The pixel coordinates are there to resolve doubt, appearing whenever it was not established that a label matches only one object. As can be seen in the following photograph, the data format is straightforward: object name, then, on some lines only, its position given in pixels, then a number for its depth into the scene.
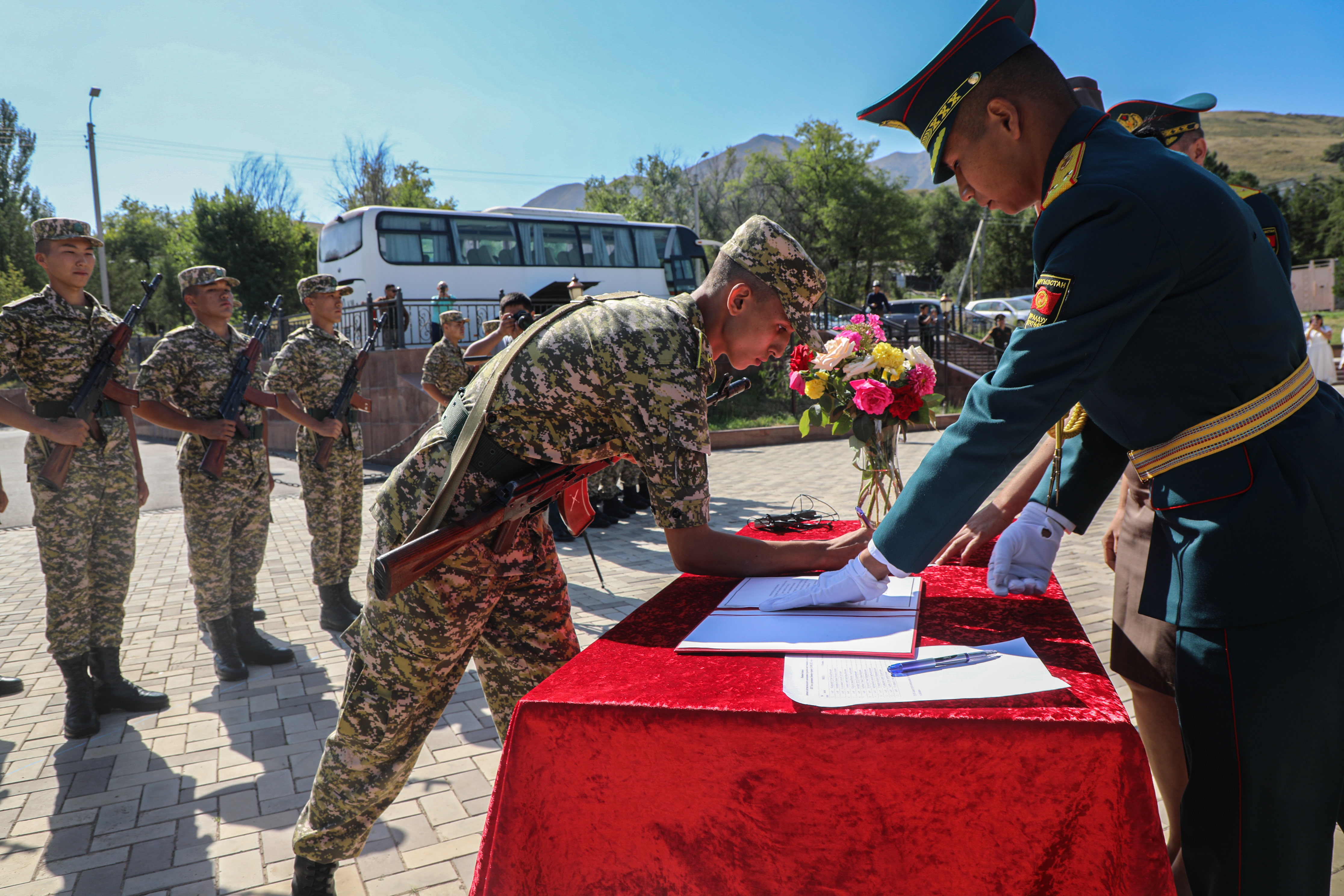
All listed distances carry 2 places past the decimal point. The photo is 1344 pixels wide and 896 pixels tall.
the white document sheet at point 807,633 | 1.44
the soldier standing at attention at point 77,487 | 3.87
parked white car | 34.06
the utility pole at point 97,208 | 23.41
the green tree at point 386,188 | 42.75
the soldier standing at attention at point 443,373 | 7.87
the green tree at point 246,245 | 34.41
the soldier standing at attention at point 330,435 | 5.33
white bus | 18.09
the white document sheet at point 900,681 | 1.20
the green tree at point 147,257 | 42.34
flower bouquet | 2.55
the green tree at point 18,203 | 37.66
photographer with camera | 7.40
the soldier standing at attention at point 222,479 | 4.52
